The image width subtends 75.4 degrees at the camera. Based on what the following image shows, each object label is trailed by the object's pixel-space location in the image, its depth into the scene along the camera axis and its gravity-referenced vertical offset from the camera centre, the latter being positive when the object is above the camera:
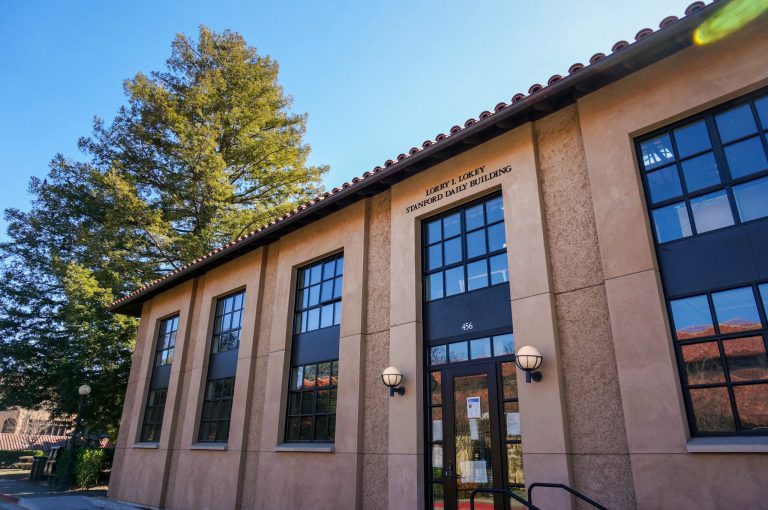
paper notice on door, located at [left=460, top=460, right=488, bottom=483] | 7.12 -0.46
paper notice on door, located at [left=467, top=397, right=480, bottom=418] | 7.50 +0.43
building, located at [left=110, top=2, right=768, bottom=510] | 5.59 +1.79
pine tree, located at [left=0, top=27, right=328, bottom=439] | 19.91 +9.06
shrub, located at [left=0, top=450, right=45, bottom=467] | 32.25 -1.52
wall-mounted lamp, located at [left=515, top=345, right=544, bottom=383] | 6.66 +0.97
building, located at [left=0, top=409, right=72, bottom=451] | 45.50 +0.37
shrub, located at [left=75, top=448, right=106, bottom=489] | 17.39 -1.13
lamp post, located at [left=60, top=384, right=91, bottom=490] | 17.27 -0.79
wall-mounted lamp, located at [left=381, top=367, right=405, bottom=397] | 8.34 +0.90
